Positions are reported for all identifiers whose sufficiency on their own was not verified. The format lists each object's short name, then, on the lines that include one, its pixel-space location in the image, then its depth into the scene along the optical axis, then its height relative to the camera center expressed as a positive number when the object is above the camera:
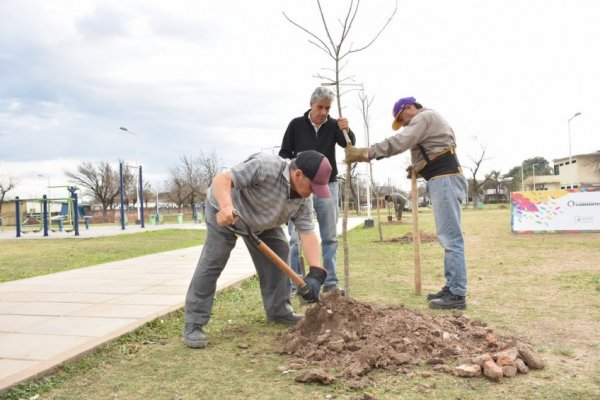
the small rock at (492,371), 2.50 -0.89
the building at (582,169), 57.06 +4.02
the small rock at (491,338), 3.00 -0.86
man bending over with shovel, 3.00 +0.00
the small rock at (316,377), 2.56 -0.91
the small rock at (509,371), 2.55 -0.91
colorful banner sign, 13.01 -0.26
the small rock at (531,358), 2.65 -0.88
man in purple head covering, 4.22 +0.31
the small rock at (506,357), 2.62 -0.86
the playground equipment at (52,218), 19.69 +0.12
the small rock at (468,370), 2.57 -0.90
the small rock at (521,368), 2.60 -0.91
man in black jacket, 4.64 +0.63
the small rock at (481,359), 2.65 -0.87
